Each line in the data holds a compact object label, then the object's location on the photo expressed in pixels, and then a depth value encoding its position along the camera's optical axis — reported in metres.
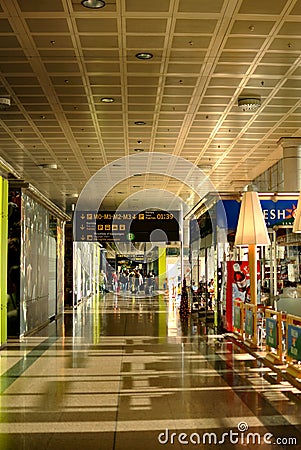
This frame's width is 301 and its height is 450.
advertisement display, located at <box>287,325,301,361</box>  7.68
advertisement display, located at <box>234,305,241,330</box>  12.59
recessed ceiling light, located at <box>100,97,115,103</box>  12.33
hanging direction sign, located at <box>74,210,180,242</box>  26.20
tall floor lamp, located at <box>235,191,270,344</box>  11.43
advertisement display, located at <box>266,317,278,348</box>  9.16
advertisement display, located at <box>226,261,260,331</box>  14.25
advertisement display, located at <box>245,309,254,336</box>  11.30
